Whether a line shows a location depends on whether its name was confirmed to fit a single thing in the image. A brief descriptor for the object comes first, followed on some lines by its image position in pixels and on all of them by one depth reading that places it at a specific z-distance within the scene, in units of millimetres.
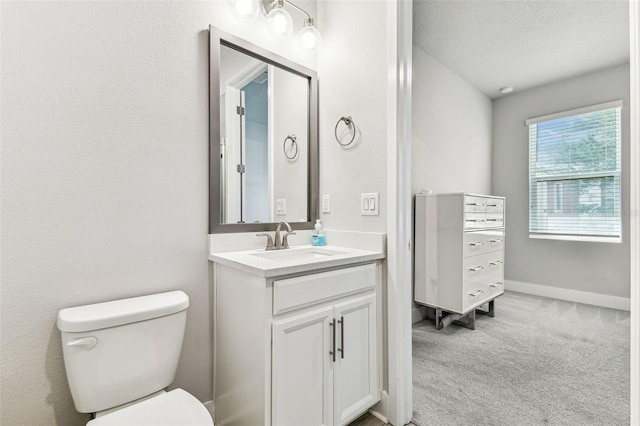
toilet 1013
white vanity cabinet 1153
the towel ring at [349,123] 1721
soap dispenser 1831
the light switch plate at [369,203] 1591
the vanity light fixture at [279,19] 1547
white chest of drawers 2480
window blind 3211
